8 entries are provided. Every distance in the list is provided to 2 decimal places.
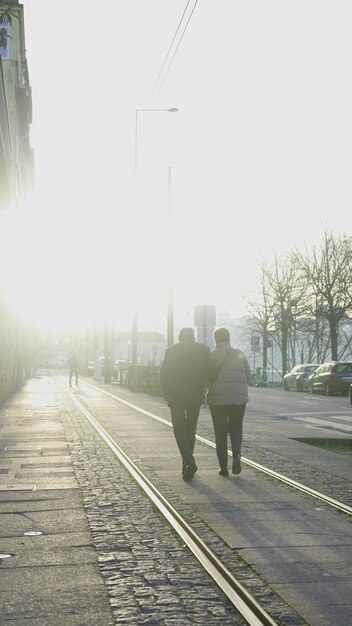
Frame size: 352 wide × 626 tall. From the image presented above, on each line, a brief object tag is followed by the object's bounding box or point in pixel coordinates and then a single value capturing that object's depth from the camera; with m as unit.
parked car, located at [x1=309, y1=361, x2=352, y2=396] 39.50
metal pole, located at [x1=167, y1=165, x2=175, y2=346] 37.69
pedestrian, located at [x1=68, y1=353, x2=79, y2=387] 51.59
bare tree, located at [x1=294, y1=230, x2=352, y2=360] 56.09
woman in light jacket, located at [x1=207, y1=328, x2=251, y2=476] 11.27
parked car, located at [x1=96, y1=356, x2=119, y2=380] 67.51
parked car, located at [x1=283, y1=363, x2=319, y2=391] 47.16
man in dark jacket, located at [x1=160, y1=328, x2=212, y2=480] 10.97
